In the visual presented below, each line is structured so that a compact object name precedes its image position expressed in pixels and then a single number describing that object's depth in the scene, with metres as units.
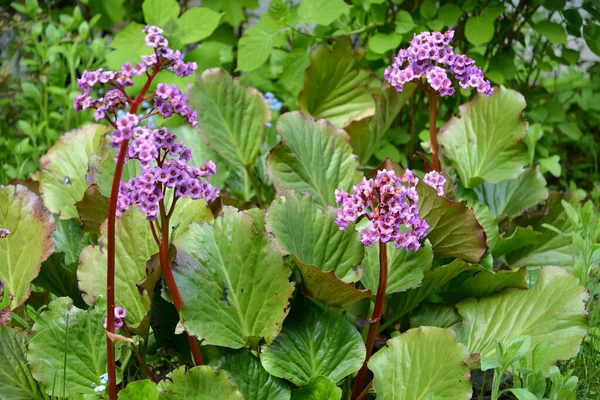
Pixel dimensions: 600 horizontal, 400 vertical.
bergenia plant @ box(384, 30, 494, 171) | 2.67
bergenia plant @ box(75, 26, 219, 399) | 2.40
